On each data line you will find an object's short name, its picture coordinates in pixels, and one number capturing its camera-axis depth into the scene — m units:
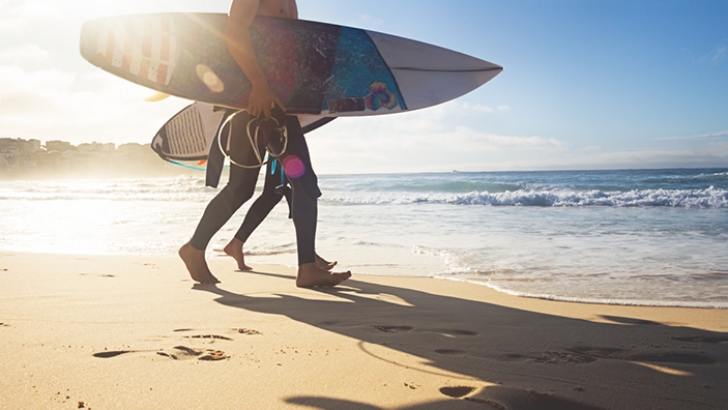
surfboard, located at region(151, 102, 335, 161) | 4.46
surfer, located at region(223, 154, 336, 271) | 3.73
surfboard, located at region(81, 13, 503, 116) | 3.39
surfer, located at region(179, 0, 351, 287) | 3.05
